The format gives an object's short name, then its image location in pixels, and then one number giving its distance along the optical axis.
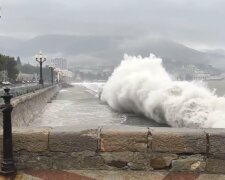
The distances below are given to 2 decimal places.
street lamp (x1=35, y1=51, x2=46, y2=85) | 50.06
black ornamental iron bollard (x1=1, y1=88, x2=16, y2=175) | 5.38
